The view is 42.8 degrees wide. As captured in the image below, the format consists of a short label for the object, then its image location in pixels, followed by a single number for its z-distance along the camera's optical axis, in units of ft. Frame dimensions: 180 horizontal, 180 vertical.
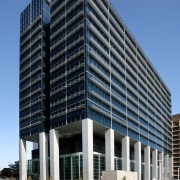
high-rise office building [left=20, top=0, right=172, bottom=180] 193.00
